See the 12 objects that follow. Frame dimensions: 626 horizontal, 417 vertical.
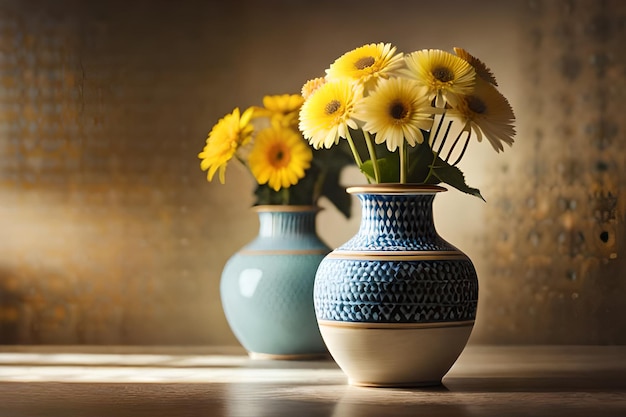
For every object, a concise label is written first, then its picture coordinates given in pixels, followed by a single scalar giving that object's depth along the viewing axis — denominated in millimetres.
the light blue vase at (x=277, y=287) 1986
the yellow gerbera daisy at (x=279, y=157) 2029
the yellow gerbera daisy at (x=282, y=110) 2079
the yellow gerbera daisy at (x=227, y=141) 2032
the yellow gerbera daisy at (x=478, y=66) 1723
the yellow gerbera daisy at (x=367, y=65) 1699
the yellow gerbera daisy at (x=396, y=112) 1663
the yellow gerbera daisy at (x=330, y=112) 1693
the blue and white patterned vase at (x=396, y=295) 1637
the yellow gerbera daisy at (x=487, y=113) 1689
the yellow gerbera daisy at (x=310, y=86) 1878
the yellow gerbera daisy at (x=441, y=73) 1671
